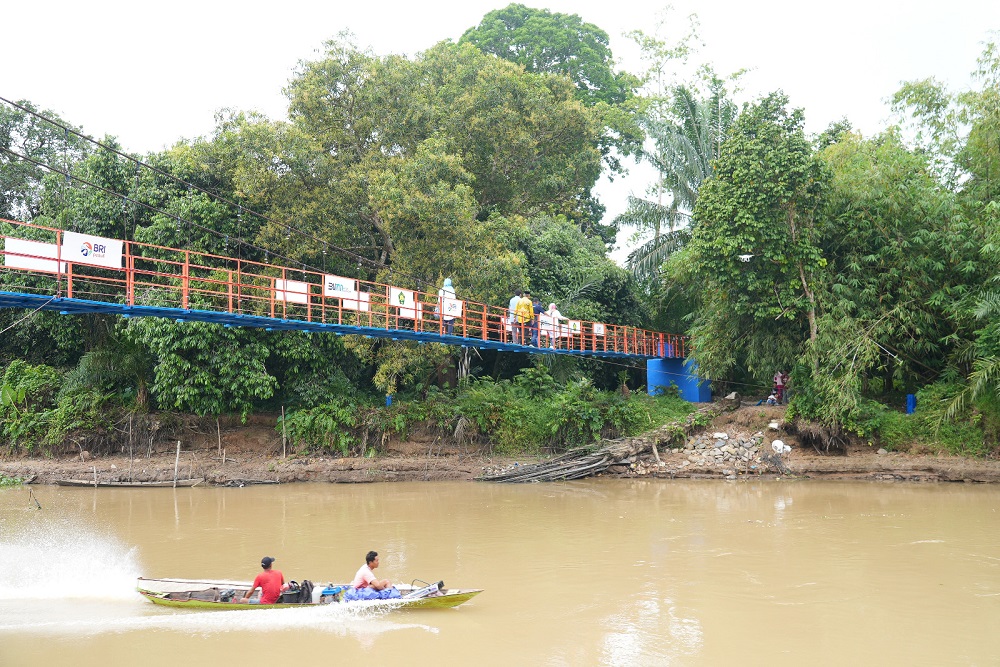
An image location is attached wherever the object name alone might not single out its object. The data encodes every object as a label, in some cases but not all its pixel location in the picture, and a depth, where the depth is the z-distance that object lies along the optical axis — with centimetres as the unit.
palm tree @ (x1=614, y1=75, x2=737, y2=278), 2297
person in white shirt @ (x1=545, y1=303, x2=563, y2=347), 1942
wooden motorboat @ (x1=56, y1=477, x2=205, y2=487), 1808
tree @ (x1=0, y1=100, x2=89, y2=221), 2512
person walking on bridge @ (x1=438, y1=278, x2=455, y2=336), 1691
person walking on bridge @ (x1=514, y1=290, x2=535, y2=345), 1869
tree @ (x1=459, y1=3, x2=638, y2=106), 3672
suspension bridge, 1163
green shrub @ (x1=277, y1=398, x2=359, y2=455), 1947
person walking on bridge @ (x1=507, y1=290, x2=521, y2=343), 1853
